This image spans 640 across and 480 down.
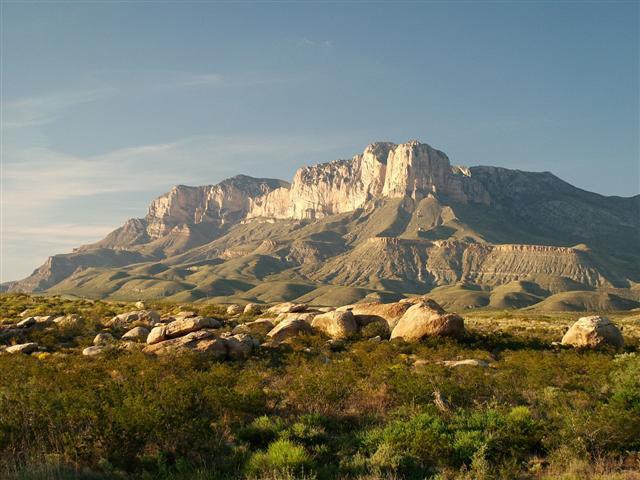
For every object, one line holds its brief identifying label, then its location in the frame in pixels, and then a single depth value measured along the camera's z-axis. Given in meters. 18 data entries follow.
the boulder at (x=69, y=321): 34.47
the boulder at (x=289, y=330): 31.92
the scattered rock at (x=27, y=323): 33.72
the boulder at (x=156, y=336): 29.25
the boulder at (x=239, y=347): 25.83
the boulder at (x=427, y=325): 30.91
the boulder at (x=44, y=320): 34.84
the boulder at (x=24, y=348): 27.33
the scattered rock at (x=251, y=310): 47.81
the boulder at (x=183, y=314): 38.52
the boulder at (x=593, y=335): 29.64
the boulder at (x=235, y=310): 47.69
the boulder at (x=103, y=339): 30.08
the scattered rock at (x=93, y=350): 26.64
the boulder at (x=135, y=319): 37.09
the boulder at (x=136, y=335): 31.18
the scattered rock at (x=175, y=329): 29.41
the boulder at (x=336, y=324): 33.29
